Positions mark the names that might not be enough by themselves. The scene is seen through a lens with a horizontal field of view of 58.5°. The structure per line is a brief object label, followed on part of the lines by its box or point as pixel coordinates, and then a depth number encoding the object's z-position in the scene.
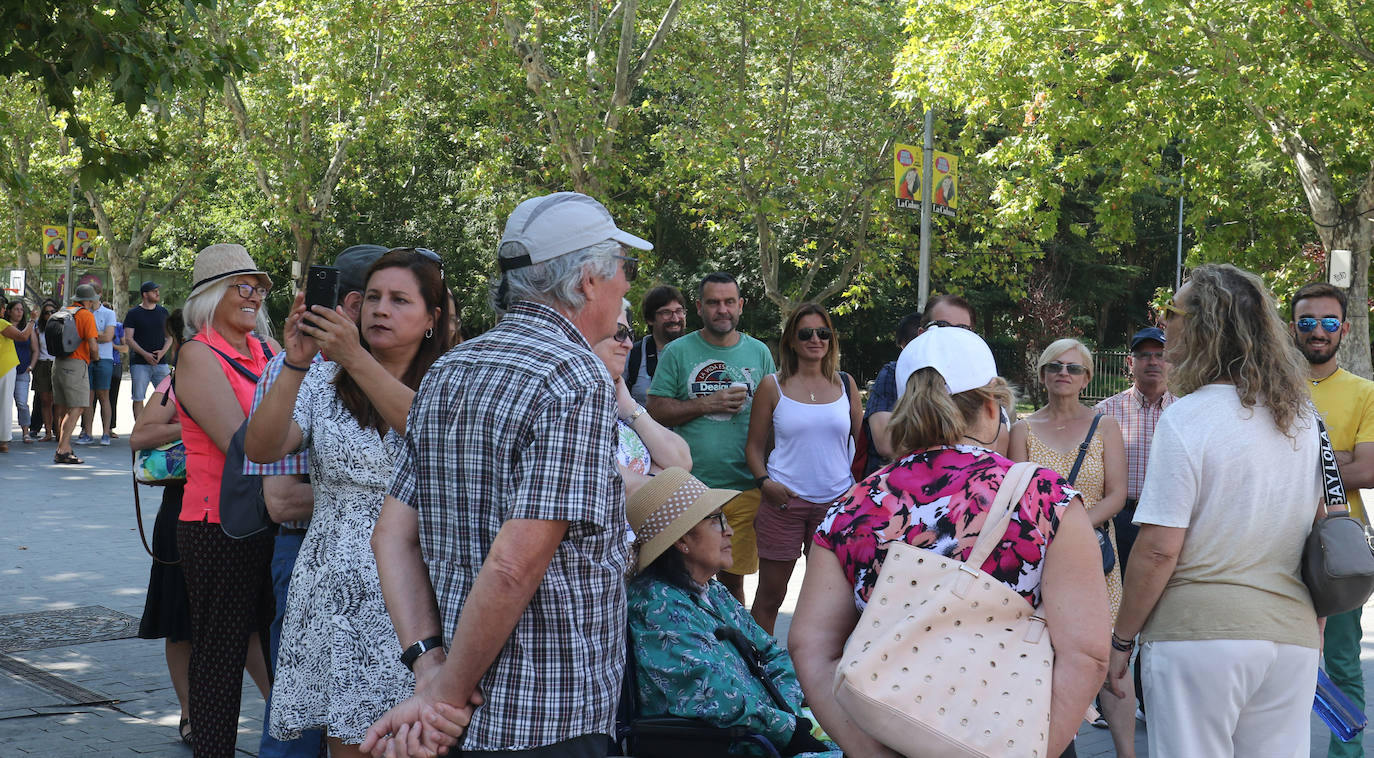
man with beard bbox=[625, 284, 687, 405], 6.86
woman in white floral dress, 3.15
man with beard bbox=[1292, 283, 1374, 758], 4.60
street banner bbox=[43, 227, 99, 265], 35.09
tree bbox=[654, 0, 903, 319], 22.98
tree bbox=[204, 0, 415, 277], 20.38
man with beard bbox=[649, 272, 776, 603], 6.26
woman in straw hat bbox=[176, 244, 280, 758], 4.20
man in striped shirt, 5.75
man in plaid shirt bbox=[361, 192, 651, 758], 2.25
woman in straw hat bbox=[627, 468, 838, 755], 3.38
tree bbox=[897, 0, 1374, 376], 15.44
